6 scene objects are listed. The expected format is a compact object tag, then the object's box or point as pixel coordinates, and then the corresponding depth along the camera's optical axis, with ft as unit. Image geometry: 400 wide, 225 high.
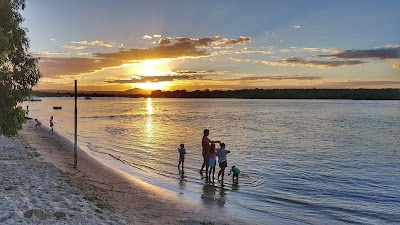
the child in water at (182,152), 70.57
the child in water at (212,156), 60.64
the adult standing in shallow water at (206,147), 58.54
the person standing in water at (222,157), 58.44
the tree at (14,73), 38.14
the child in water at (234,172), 60.54
